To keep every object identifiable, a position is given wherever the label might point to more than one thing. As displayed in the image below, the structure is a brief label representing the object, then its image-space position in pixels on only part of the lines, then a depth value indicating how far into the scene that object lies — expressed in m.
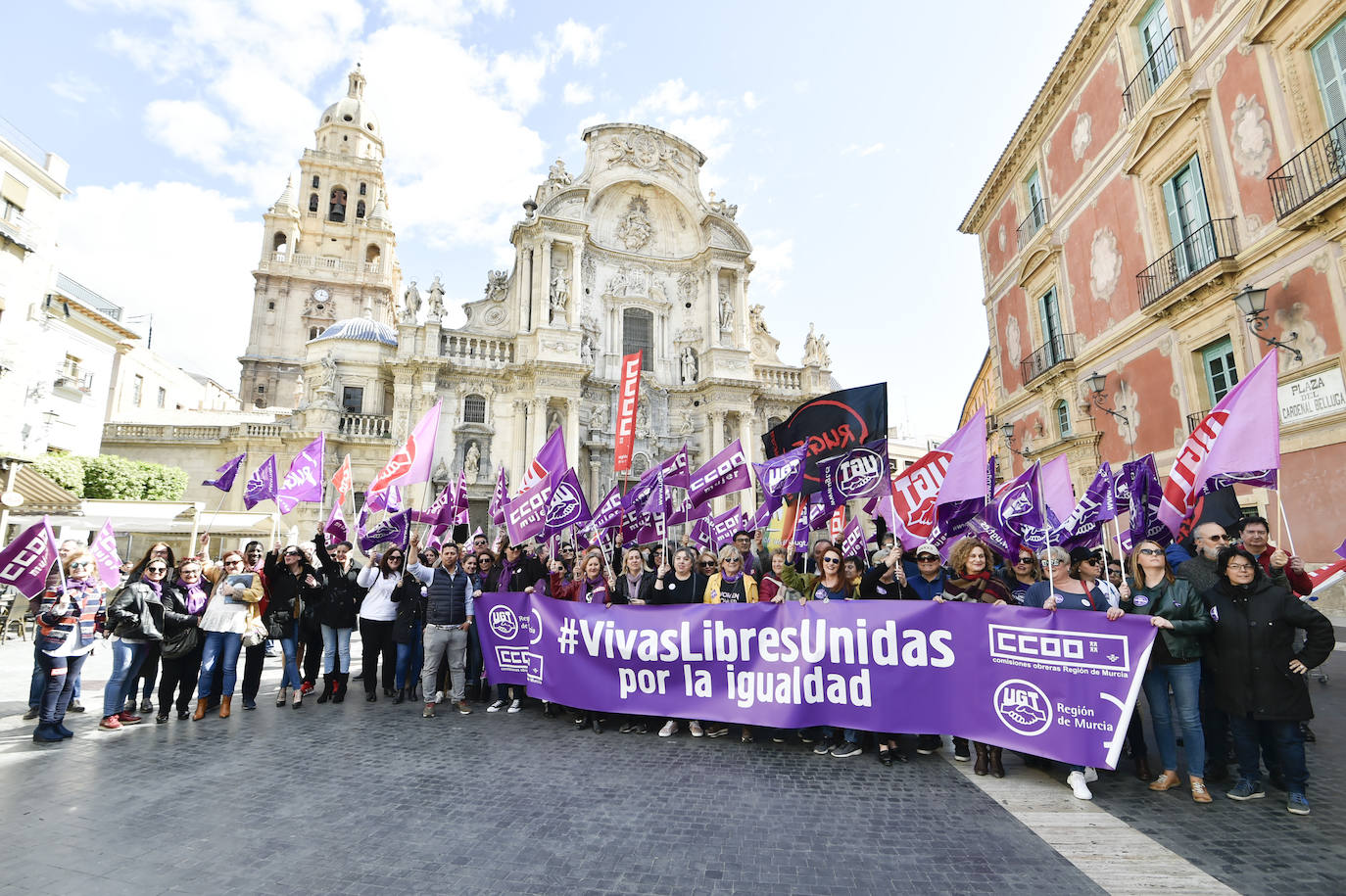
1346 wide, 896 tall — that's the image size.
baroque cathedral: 27.69
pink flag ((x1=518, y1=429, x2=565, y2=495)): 10.02
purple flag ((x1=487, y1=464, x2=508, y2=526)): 12.76
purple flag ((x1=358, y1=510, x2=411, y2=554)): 10.84
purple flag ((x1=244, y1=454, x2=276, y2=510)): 11.31
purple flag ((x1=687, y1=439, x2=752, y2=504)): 9.20
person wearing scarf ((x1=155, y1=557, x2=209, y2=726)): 7.06
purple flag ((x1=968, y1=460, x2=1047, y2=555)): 7.19
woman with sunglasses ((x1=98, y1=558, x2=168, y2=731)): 6.70
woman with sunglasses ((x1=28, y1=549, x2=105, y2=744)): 6.20
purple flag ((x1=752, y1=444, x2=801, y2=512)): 8.28
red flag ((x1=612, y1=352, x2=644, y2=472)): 10.94
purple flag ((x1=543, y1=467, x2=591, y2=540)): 9.28
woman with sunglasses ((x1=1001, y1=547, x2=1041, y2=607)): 5.92
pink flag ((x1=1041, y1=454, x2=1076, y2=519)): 8.34
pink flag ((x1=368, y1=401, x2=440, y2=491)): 9.92
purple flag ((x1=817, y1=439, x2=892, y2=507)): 7.50
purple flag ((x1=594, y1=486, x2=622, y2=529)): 10.30
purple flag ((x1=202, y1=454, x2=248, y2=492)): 12.11
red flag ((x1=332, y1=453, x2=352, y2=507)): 12.66
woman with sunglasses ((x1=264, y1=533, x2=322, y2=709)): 7.93
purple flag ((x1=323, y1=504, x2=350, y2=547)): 10.67
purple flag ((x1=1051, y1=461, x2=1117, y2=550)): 7.35
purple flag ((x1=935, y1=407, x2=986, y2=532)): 6.75
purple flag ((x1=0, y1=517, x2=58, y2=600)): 6.66
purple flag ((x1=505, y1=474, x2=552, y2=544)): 9.23
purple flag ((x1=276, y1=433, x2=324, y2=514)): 10.23
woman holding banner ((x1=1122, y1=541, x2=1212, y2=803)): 4.70
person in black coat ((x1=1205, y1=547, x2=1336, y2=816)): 4.36
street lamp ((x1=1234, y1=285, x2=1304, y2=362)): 10.09
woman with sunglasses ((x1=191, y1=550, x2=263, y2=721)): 7.25
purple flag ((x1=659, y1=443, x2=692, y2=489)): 9.45
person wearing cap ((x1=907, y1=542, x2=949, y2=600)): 5.95
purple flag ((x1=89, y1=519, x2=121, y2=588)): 8.48
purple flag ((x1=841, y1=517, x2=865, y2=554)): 9.64
